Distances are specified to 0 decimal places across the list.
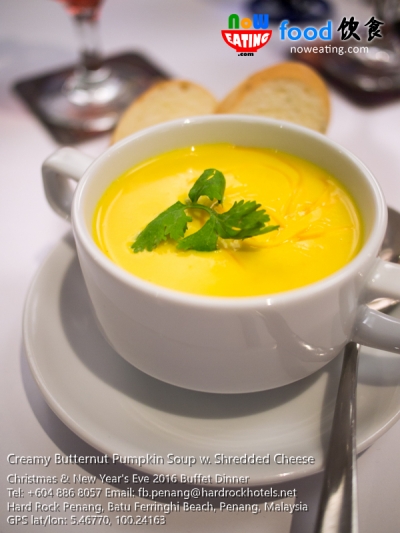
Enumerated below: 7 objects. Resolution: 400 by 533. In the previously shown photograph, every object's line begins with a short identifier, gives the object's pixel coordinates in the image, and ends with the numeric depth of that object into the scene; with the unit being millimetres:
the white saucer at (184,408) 168
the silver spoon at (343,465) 143
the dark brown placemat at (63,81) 358
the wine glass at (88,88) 375
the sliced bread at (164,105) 315
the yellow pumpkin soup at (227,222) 181
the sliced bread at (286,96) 303
